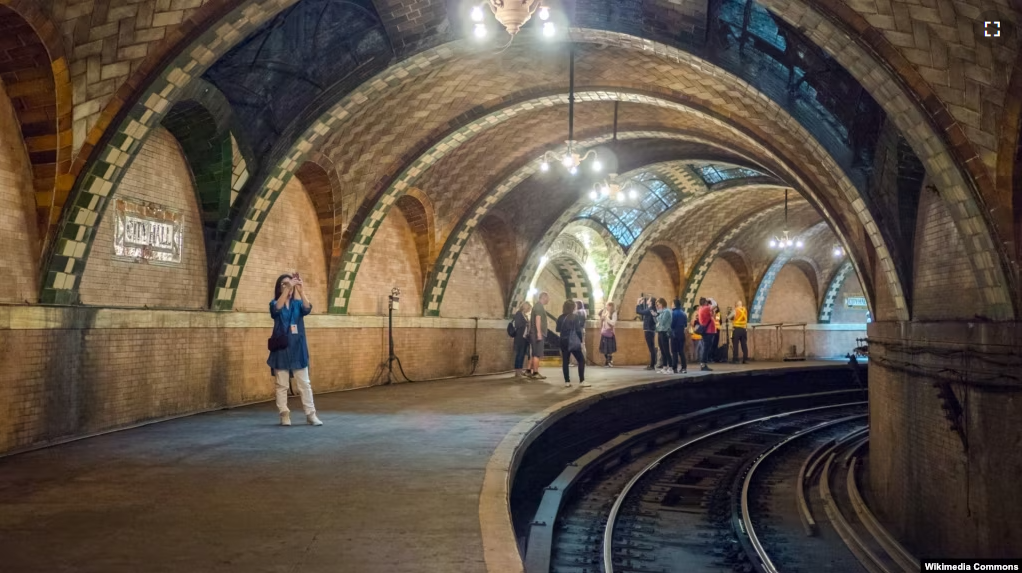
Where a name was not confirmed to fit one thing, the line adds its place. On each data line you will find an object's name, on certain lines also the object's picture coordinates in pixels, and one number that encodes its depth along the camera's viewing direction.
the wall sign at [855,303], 25.88
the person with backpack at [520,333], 14.55
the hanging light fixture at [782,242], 19.50
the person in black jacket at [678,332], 15.59
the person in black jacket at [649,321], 16.58
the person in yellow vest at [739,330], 21.03
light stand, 14.13
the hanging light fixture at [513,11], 6.92
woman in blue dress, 7.95
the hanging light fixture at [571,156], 11.27
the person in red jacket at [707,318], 16.50
